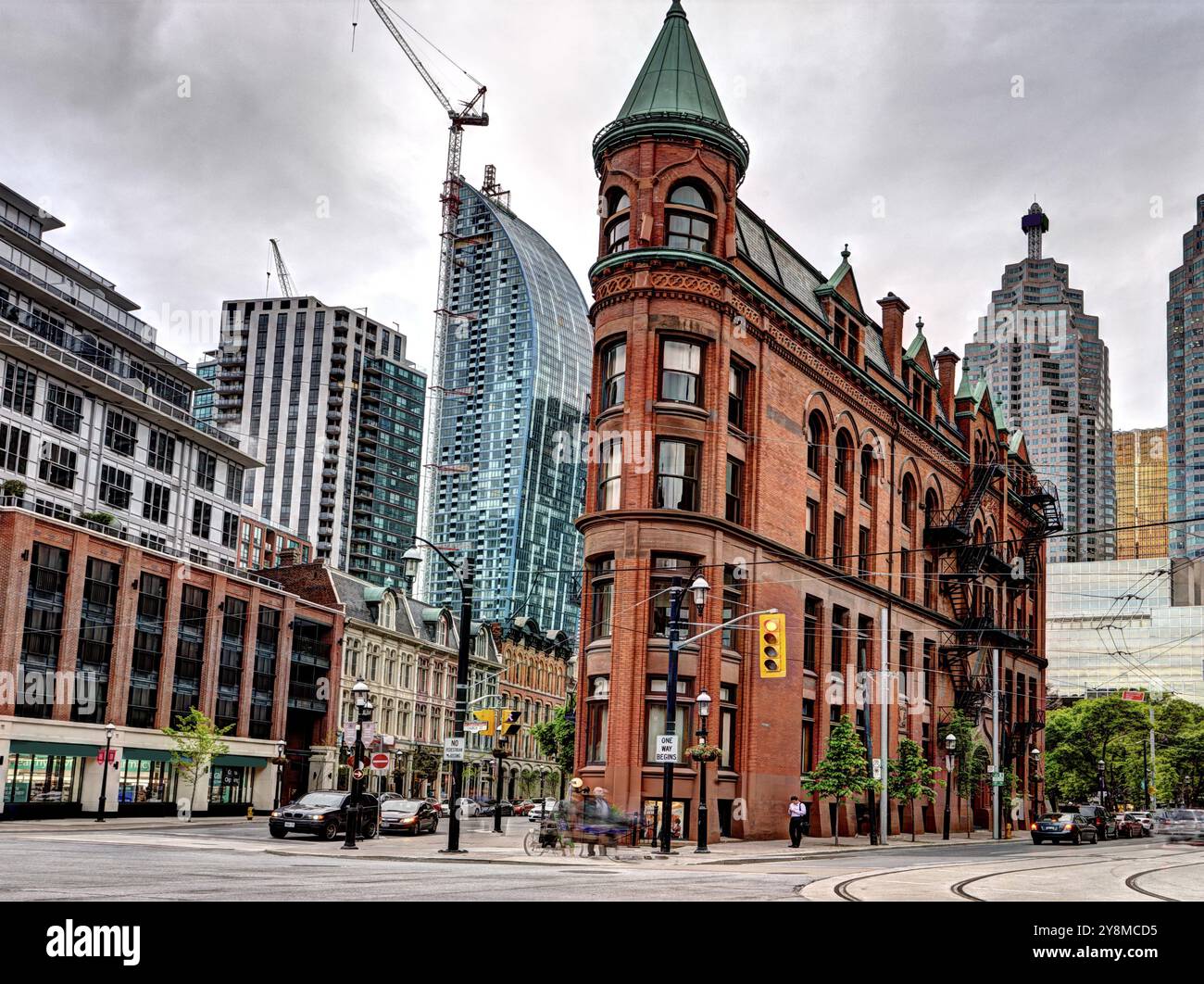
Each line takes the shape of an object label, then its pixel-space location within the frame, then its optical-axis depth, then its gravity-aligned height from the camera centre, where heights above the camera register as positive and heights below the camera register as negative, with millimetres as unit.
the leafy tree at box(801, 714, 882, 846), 44594 -2251
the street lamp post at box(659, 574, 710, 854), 32875 +397
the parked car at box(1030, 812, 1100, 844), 50938 -4614
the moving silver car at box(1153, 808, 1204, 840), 55938 -4708
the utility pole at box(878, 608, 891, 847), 45469 -687
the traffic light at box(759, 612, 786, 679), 34188 +1677
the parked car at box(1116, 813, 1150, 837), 61562 -5384
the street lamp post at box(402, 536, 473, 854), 30500 +571
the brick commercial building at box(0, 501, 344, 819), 54781 +751
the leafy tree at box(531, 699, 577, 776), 77000 -2526
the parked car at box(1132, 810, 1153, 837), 67319 -5563
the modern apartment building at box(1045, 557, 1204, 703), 156375 +11613
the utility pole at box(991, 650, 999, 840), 57062 -1424
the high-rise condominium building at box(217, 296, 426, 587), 197462 +21454
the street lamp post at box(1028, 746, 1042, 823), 76762 -2717
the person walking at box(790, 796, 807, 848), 40062 -3705
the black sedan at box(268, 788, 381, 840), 34469 -3611
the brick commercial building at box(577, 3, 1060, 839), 40781 +8811
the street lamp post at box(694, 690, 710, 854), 34356 -2093
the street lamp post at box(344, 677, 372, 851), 30031 -1994
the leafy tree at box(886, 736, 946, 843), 50000 -2539
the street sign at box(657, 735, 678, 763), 33250 -1245
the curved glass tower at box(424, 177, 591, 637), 194588 +19091
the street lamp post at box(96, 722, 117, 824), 50700 -2931
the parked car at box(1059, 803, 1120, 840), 56469 -4501
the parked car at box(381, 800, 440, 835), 39875 -4093
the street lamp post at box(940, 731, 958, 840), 52250 -1759
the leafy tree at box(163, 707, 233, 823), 60188 -2994
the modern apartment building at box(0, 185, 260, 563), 64375 +15491
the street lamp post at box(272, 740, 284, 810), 72375 -4927
